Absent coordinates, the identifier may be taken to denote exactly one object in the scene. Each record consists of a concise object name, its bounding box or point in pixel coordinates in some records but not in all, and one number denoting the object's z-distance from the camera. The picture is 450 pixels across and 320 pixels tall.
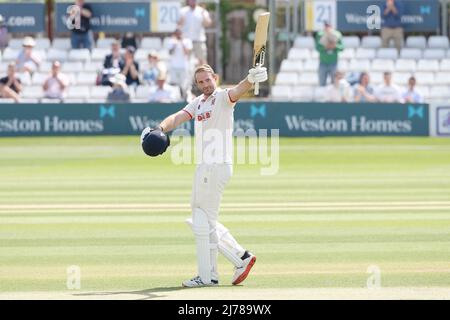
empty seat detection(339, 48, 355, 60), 29.80
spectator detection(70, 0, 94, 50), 29.84
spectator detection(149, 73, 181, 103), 26.71
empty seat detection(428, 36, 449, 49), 30.30
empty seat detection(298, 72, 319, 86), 29.17
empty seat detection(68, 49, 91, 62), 30.23
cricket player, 9.45
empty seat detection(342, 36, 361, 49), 30.28
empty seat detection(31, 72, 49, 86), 29.42
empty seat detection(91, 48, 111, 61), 30.23
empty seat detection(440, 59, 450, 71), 29.58
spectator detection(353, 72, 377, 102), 26.67
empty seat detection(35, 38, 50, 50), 30.86
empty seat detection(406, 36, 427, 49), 30.44
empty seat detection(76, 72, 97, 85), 29.67
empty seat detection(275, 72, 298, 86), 29.22
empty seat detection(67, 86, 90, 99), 28.50
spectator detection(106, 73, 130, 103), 26.95
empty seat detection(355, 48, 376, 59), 29.89
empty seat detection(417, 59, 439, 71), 29.62
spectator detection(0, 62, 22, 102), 27.11
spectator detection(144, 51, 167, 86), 27.70
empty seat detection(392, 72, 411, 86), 28.98
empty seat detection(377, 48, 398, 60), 30.00
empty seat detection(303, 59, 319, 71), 29.64
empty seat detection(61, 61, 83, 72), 29.98
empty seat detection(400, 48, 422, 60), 30.09
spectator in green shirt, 27.67
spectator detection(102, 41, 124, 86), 27.92
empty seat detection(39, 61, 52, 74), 30.04
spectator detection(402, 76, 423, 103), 26.72
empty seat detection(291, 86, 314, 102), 27.03
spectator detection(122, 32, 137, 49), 30.09
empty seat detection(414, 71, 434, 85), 29.20
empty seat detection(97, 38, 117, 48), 30.75
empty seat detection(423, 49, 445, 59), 30.05
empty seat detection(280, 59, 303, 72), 29.66
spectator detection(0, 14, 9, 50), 30.86
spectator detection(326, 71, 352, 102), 26.41
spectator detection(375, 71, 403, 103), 26.70
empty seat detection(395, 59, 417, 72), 29.70
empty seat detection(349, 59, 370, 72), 29.42
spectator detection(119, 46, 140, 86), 27.92
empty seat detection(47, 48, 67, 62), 30.44
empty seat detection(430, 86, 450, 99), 28.60
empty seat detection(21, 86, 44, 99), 28.35
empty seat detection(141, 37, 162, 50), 30.48
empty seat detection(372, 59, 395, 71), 29.56
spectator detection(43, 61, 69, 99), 27.48
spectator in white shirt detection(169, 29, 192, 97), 27.83
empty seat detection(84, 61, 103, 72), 30.00
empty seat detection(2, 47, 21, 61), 30.47
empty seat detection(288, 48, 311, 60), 29.89
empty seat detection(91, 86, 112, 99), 28.19
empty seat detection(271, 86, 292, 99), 28.30
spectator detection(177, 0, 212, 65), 28.33
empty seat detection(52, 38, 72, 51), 30.80
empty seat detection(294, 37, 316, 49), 30.05
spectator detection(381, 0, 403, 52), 29.46
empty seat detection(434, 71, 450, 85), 29.22
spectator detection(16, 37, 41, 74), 29.09
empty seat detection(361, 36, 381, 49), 30.34
